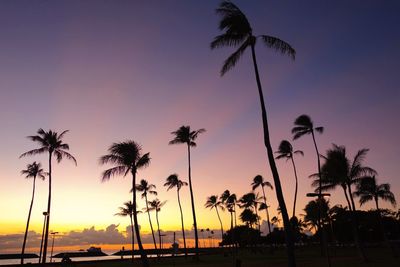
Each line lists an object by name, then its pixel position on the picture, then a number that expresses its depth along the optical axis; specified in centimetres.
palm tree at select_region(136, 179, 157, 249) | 7406
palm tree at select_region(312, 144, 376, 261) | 4175
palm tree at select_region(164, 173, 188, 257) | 6786
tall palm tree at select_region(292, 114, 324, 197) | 4553
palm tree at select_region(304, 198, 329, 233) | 8236
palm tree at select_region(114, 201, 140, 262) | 7800
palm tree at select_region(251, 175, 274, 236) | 7938
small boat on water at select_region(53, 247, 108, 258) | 16450
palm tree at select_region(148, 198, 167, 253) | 8931
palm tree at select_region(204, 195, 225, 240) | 9534
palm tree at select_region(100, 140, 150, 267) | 3422
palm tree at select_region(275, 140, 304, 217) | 5584
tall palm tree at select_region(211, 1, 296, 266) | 2208
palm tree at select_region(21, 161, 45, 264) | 5556
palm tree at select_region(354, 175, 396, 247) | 4743
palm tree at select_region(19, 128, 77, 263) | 4125
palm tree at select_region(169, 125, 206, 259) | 5547
